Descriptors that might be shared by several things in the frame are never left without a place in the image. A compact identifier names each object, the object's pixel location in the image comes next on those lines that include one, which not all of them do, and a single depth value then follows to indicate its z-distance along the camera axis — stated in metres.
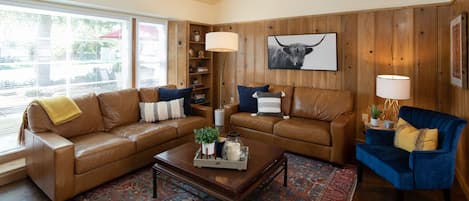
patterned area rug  2.52
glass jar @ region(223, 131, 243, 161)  2.24
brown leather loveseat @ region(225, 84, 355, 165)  3.24
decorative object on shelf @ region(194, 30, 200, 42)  5.03
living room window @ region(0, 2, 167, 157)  3.05
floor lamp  3.52
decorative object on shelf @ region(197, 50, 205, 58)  5.13
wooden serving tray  2.19
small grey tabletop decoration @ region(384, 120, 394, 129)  3.12
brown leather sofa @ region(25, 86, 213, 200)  2.37
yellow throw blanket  2.81
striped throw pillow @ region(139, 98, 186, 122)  3.60
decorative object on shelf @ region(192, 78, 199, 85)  5.12
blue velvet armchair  2.17
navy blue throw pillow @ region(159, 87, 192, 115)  3.87
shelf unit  4.70
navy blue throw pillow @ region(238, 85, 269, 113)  4.23
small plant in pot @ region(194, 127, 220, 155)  2.27
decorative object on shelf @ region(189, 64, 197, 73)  4.97
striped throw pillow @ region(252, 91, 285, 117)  3.99
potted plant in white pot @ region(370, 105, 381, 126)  3.26
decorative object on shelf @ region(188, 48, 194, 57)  4.91
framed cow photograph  4.03
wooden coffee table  2.00
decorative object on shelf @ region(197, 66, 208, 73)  5.09
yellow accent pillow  2.36
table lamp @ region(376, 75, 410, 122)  3.04
